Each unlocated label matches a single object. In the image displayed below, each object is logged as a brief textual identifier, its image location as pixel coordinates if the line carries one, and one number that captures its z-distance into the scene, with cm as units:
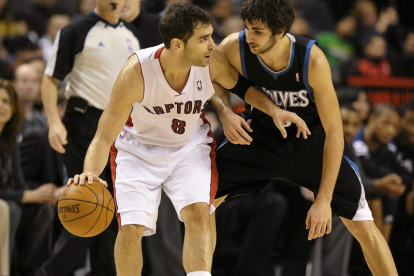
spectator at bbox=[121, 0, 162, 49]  1212
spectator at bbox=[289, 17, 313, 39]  1923
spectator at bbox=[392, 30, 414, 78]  2086
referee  1120
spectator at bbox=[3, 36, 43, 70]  1667
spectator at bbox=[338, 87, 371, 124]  1650
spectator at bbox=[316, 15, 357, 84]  2162
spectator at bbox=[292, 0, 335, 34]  2425
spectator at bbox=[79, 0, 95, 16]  1920
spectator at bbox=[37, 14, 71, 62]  1855
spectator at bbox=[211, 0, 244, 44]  2027
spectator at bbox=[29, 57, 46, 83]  1517
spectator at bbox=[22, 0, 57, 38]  2044
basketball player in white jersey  898
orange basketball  855
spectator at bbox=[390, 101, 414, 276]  1409
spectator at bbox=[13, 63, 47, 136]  1460
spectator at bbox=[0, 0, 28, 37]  1953
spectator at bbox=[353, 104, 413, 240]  1459
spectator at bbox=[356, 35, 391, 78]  2006
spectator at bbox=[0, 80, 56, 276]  1244
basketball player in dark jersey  929
